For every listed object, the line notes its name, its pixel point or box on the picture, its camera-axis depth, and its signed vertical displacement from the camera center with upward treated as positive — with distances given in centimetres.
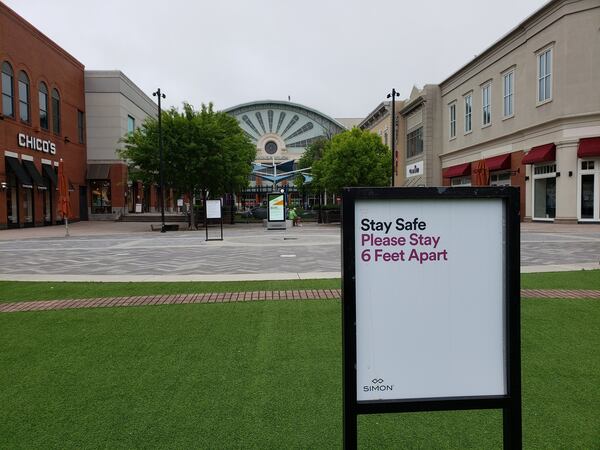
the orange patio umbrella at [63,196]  2438 +81
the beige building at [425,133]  4672 +748
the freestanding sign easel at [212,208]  2020 +7
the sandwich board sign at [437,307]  216 -46
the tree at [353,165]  3522 +320
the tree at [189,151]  2848 +356
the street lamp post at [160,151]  2689 +341
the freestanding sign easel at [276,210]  2491 -6
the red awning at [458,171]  3988 +313
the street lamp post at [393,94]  3098 +745
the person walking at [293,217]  3433 -60
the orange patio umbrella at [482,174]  2458 +167
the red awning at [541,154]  2841 +313
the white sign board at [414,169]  4944 +412
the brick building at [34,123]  3116 +665
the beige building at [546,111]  2702 +610
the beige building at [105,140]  4503 +674
